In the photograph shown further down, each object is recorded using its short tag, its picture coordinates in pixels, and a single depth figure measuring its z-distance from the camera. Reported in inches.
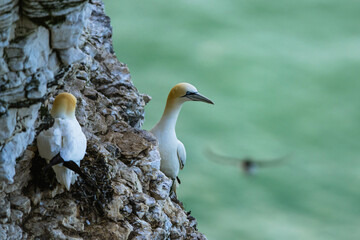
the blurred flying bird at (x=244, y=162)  1500.2
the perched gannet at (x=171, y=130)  705.0
